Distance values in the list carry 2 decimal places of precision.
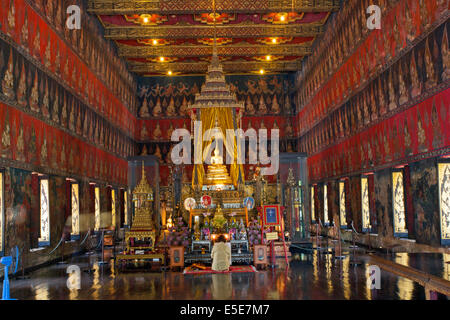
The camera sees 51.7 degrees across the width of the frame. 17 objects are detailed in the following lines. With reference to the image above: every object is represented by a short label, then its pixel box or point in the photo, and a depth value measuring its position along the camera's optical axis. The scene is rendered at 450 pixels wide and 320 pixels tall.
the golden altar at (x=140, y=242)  12.55
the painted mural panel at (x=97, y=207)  19.62
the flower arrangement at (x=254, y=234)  13.75
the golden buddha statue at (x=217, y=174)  19.66
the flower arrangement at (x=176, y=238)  13.38
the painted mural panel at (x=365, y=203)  16.92
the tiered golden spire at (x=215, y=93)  20.22
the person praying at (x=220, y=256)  11.56
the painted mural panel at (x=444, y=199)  10.94
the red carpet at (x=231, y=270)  11.53
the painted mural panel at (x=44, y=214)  14.08
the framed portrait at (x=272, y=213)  12.70
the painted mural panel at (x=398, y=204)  14.13
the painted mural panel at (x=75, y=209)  16.95
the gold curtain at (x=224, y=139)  19.84
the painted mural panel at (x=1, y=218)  10.91
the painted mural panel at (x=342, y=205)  19.50
